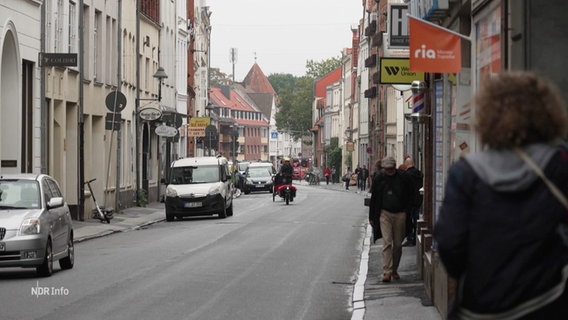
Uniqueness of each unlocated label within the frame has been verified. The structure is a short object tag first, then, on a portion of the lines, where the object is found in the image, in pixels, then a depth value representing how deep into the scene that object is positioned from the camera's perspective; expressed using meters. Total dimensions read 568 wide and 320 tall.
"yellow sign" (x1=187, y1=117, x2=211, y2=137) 64.50
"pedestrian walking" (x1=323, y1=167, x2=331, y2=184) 104.70
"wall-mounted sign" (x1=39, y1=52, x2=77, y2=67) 30.58
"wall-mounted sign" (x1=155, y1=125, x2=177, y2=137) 48.06
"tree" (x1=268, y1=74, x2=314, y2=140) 183.00
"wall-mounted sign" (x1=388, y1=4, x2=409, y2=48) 22.64
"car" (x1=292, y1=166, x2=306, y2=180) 131.64
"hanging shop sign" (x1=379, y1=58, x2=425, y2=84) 22.53
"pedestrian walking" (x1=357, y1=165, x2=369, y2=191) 79.12
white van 38.44
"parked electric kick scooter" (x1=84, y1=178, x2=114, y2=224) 36.22
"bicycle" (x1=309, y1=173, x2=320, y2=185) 105.81
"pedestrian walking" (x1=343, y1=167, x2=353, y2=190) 84.00
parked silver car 17.39
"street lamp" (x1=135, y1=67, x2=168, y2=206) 46.62
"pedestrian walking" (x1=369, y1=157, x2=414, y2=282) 17.41
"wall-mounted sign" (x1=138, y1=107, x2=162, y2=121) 46.66
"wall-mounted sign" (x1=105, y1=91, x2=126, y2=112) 35.28
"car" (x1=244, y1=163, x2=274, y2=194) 72.06
